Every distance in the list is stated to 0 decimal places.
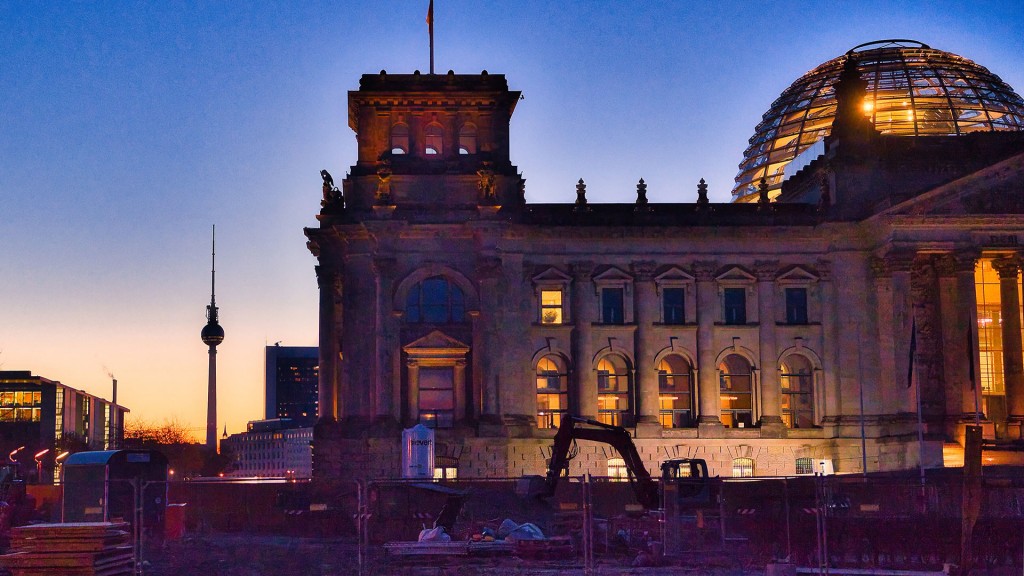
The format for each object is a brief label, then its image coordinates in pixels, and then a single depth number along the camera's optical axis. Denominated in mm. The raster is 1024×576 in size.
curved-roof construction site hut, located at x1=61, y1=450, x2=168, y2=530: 52156
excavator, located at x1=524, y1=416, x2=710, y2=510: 56406
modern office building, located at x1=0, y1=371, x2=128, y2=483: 158425
